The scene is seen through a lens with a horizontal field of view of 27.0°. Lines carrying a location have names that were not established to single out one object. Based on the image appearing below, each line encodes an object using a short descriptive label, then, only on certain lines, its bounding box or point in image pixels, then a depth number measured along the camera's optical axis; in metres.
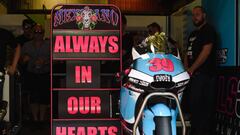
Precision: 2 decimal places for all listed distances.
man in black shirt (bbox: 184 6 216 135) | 5.82
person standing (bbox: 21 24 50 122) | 7.11
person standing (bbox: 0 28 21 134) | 4.89
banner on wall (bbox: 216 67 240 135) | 5.49
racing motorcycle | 3.71
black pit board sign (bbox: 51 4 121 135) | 5.09
